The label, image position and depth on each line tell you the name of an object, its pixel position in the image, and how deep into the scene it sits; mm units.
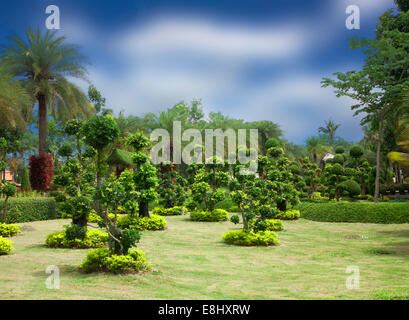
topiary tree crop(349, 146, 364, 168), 30003
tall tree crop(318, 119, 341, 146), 69556
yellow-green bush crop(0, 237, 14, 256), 9377
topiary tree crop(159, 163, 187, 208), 22984
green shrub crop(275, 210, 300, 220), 19495
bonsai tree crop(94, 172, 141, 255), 7188
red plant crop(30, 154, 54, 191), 23594
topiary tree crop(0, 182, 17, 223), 12742
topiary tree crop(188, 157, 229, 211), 19391
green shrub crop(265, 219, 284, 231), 15155
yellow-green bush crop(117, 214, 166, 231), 15297
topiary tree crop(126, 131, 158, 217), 14922
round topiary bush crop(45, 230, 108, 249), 10560
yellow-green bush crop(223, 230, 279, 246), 11570
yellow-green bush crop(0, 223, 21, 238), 12953
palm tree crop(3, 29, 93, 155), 23453
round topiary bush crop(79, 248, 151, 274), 7297
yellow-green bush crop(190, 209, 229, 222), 19281
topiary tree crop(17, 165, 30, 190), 27009
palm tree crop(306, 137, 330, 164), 42375
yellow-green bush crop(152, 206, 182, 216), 22464
